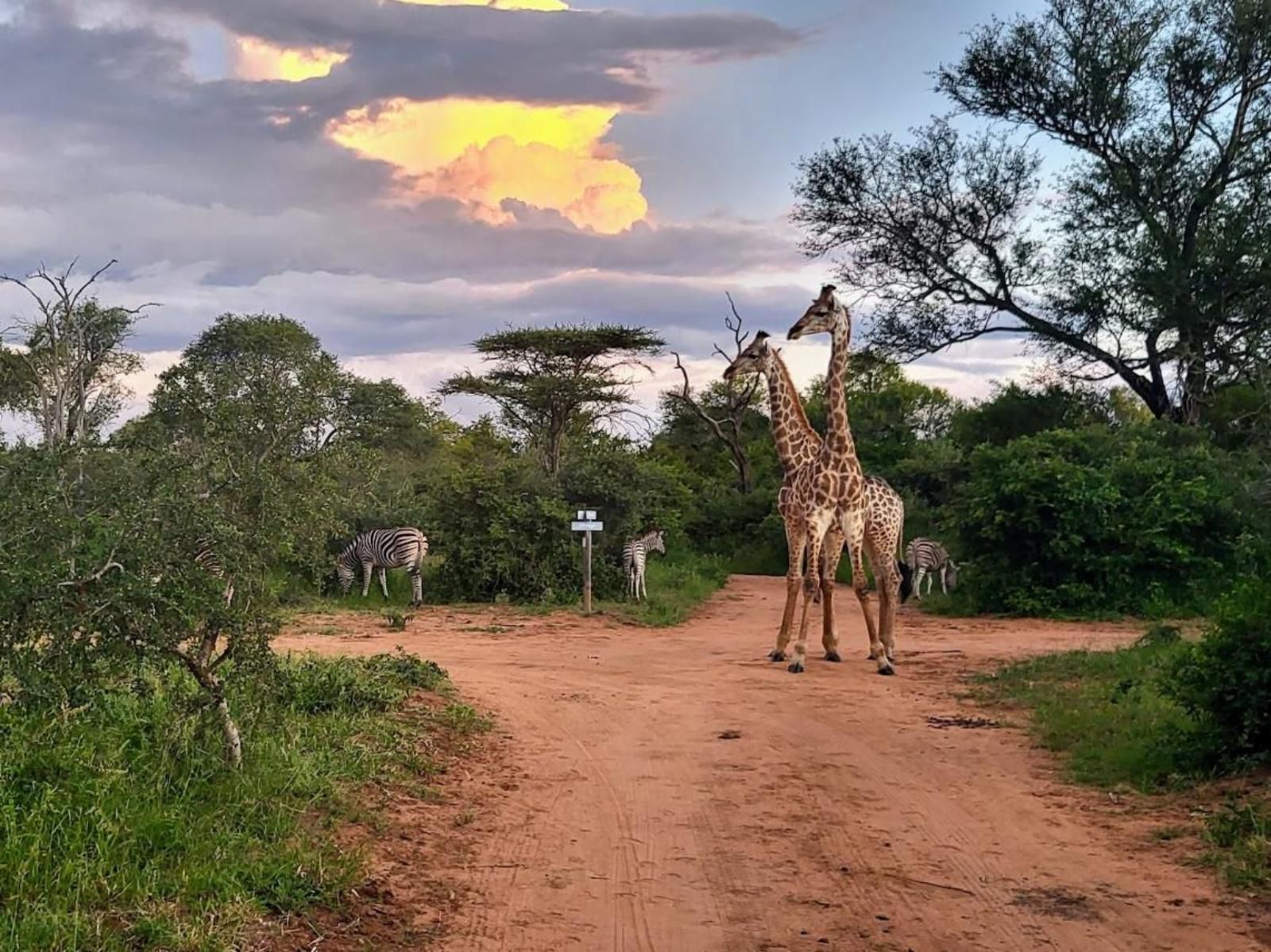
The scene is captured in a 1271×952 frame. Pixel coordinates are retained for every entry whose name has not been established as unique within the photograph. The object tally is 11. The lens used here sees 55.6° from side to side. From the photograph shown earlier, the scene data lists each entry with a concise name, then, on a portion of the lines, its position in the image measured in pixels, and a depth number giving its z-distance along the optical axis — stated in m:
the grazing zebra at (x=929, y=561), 20.92
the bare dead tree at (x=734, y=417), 31.84
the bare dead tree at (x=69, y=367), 24.39
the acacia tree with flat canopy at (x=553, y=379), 28.83
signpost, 17.19
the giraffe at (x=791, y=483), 12.52
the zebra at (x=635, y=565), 19.75
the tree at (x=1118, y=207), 23.53
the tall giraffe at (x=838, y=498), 12.34
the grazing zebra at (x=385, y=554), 19.61
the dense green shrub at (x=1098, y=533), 17.62
